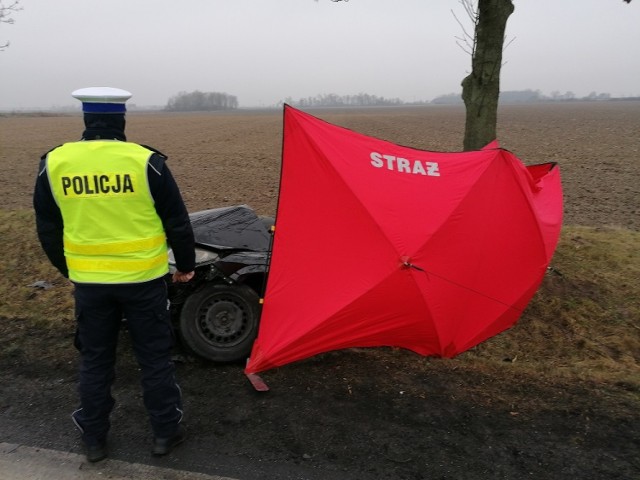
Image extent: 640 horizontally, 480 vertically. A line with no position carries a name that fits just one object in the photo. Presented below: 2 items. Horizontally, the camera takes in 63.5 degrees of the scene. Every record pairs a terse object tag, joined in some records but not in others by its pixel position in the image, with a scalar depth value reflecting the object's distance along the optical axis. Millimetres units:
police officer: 2766
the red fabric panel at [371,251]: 3715
